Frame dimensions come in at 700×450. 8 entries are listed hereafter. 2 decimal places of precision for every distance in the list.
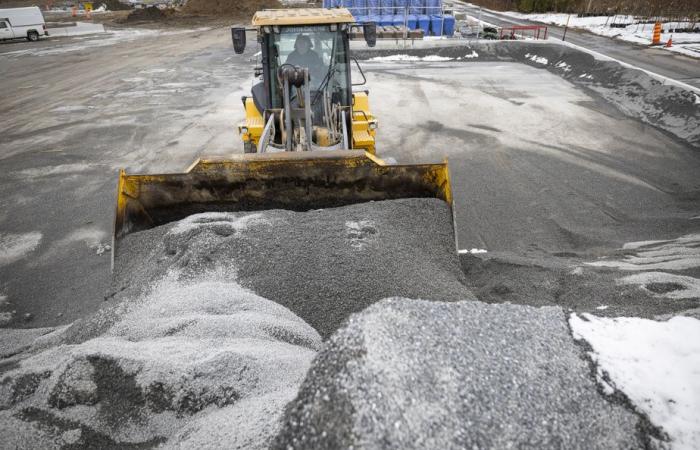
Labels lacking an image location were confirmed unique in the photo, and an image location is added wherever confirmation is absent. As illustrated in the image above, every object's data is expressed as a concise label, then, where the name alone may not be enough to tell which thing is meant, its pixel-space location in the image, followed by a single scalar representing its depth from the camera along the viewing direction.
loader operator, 5.81
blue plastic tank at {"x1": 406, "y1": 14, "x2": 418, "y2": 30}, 21.20
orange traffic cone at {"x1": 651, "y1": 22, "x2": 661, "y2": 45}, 18.97
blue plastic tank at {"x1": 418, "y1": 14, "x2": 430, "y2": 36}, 21.17
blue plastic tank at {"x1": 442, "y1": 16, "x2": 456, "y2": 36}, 21.30
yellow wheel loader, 4.32
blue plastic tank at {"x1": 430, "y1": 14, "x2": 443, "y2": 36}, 21.16
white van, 23.69
